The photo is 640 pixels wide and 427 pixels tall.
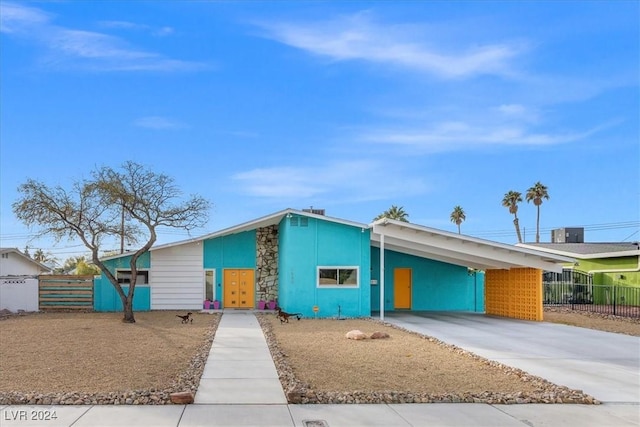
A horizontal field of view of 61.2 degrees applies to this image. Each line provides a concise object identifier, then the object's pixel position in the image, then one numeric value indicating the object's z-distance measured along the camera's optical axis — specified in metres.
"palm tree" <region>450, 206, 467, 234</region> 56.22
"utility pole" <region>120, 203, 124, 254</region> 19.81
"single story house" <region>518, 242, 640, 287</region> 26.78
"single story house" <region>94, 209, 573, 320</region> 19.67
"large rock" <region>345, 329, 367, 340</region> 13.30
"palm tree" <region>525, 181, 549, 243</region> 51.94
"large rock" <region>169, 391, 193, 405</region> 6.76
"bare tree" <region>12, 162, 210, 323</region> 18.53
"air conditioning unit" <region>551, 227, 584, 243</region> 37.94
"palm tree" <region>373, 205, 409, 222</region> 51.39
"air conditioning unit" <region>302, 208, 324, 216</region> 22.72
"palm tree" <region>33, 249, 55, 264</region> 47.34
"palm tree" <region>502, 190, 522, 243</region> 53.53
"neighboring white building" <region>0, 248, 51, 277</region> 29.23
